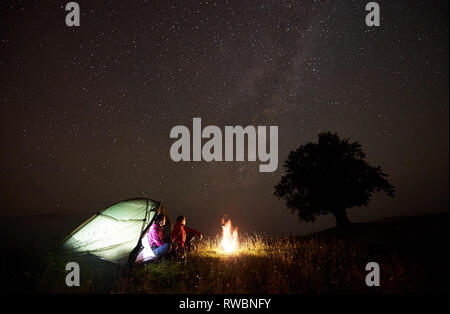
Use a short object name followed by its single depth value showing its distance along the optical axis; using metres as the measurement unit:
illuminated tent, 8.41
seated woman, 8.27
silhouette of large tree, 20.25
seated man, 8.78
